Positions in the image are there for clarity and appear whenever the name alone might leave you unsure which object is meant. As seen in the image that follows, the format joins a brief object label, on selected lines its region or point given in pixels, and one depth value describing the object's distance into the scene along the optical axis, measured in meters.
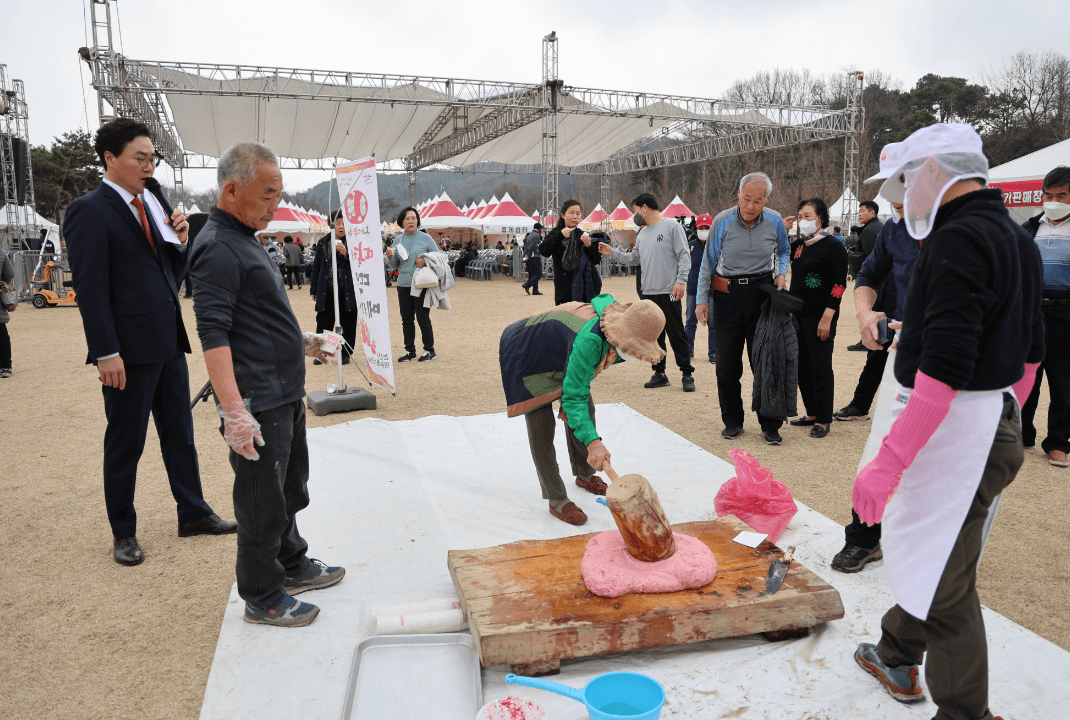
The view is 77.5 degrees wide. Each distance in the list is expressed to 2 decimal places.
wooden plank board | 2.11
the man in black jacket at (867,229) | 7.20
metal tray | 2.03
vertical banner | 5.45
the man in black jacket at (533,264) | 16.91
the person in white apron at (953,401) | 1.53
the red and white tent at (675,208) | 23.39
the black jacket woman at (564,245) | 6.47
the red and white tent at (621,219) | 24.12
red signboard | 8.78
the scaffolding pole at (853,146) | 21.34
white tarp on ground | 2.05
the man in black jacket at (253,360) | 2.15
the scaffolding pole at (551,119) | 17.33
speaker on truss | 18.25
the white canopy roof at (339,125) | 16.86
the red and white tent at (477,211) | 25.55
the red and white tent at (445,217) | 23.80
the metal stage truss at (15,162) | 18.14
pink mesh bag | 3.14
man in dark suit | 2.79
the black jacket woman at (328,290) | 7.19
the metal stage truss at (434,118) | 15.40
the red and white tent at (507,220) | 23.41
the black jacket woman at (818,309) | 4.72
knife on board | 2.32
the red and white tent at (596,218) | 24.35
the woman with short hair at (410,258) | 7.54
